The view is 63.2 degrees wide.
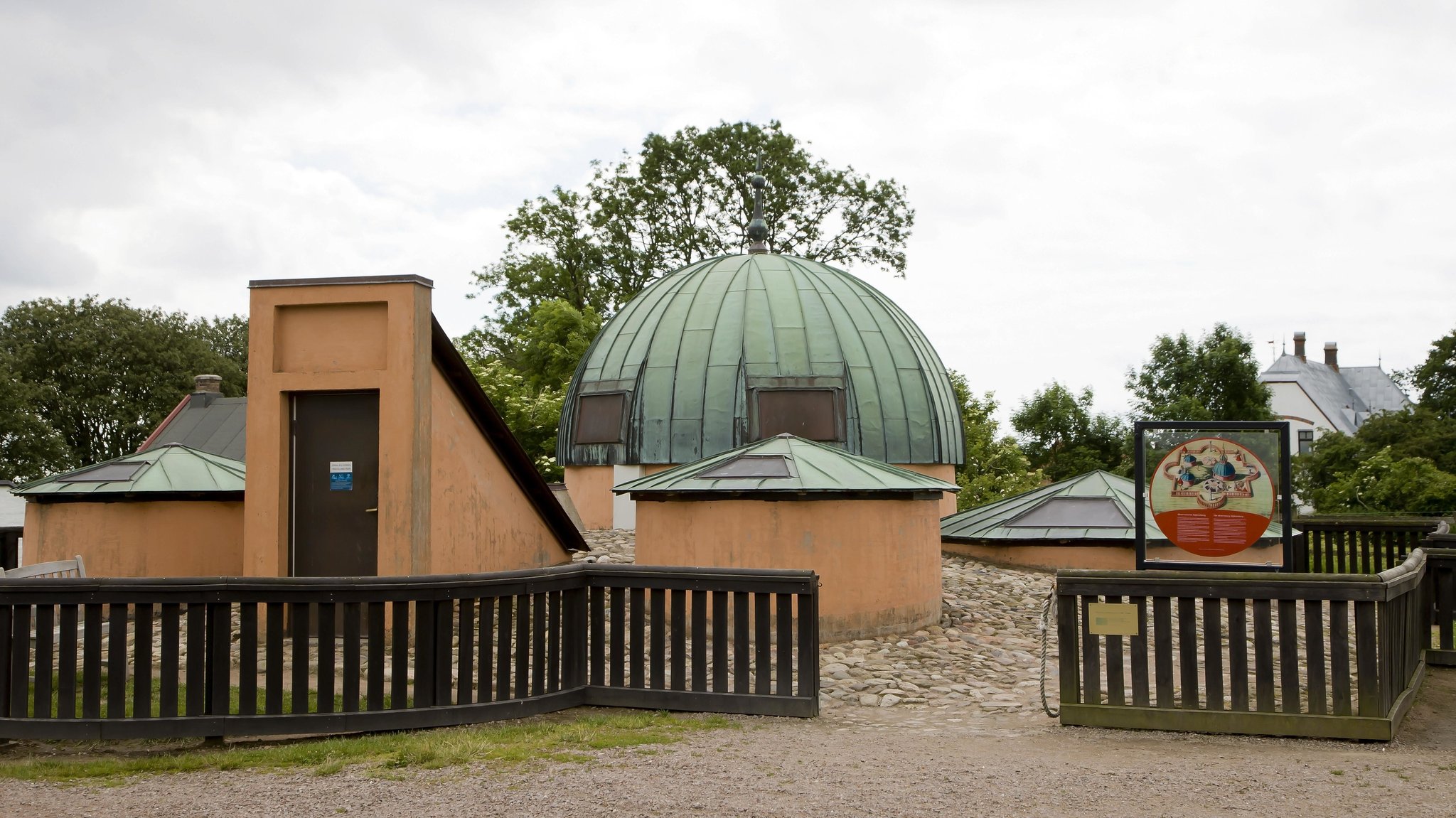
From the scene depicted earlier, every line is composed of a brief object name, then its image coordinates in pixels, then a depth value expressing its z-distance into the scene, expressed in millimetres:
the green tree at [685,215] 36812
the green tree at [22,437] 40531
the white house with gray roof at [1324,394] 49844
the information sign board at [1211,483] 7910
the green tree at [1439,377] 38250
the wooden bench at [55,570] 9625
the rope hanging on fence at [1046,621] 7570
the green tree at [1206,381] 39719
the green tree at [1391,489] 26562
